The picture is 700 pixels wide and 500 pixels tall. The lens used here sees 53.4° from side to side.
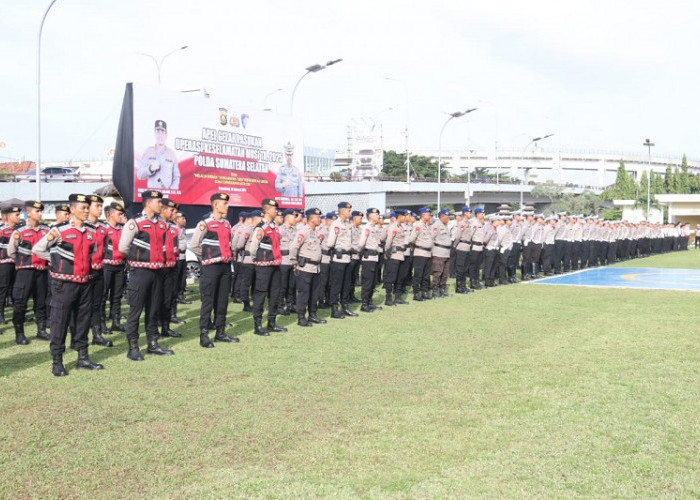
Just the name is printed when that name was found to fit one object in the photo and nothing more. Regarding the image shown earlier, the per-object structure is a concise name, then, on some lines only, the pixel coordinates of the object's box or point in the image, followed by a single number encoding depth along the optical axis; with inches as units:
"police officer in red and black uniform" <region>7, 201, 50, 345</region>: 385.4
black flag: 569.3
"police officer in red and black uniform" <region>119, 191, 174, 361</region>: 327.0
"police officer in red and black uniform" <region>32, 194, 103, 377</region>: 295.4
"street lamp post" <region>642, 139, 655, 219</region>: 2966.0
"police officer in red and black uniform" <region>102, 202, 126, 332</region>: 387.2
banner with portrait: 578.2
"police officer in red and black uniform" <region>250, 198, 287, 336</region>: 396.5
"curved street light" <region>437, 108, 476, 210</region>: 1396.7
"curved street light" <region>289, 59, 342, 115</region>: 1008.1
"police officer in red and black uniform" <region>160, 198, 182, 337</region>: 338.0
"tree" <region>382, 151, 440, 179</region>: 3459.6
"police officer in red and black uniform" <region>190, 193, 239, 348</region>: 359.6
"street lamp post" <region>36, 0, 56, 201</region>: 695.1
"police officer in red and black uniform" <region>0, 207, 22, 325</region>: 410.0
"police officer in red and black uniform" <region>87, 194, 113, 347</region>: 315.0
